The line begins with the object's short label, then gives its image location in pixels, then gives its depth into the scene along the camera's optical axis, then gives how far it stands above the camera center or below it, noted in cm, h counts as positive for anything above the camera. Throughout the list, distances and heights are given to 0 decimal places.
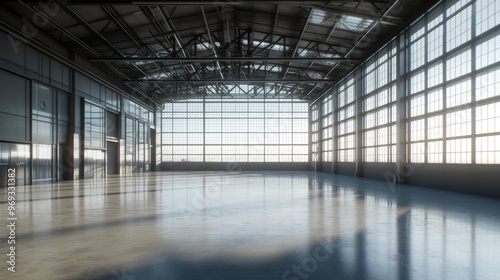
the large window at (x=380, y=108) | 2834 +305
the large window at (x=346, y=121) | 3822 +242
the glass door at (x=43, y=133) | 2472 +73
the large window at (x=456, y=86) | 1752 +330
